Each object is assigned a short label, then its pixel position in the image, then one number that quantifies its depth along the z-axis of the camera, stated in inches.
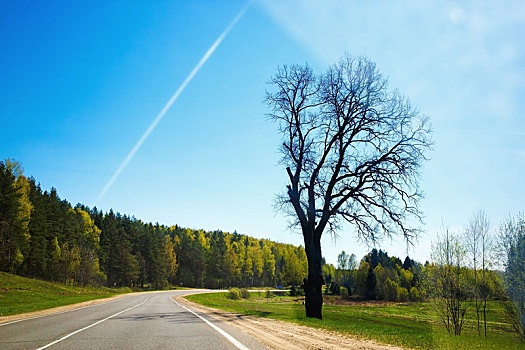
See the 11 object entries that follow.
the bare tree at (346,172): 667.4
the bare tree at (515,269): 598.5
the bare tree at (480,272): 722.2
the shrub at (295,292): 3324.1
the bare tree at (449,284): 673.6
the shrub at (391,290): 3440.0
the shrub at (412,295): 3236.7
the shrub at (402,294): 3403.1
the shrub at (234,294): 2213.3
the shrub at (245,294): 2378.0
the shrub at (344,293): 3614.9
